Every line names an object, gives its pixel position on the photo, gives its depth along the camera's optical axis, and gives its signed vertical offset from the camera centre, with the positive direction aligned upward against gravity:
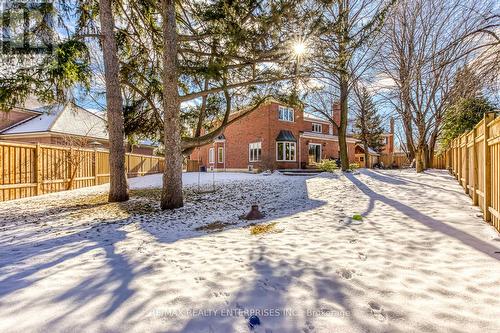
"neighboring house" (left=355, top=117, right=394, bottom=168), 33.96 +1.83
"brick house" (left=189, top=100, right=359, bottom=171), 22.25 +2.05
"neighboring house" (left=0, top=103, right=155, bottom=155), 20.08 +3.43
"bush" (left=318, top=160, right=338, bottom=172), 18.93 -0.09
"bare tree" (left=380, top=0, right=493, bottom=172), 13.41 +6.37
